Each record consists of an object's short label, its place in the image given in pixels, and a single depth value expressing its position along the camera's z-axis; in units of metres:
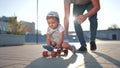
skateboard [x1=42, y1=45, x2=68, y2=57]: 1.48
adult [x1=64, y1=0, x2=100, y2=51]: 1.82
